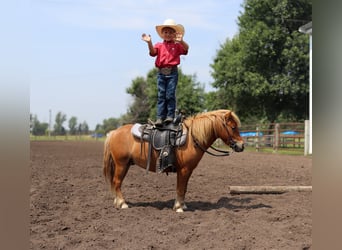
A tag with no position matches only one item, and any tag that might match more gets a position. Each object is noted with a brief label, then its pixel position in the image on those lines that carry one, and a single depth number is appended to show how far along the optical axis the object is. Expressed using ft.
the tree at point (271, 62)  91.09
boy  17.51
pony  18.33
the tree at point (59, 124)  243.38
